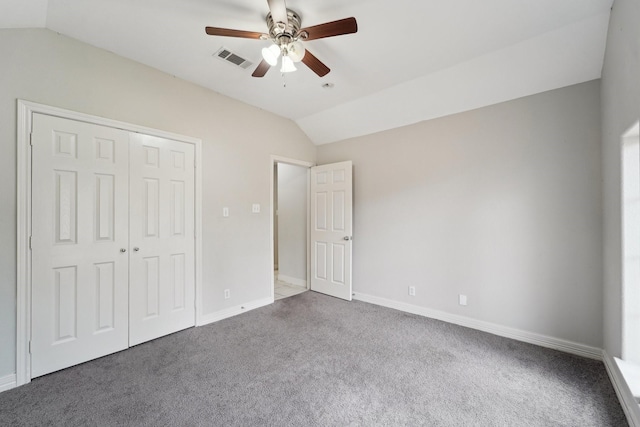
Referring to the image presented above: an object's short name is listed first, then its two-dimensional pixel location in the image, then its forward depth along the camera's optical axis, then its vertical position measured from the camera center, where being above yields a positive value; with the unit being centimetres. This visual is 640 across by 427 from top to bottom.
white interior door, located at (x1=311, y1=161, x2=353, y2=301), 389 -21
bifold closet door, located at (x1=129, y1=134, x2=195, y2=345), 256 -24
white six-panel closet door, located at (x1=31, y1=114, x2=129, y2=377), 207 -23
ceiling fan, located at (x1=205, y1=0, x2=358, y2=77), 163 +121
